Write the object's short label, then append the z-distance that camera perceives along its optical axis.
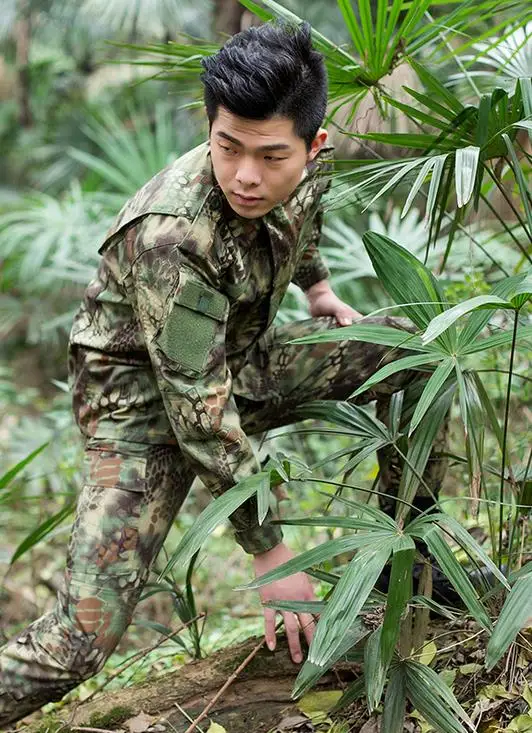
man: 1.81
